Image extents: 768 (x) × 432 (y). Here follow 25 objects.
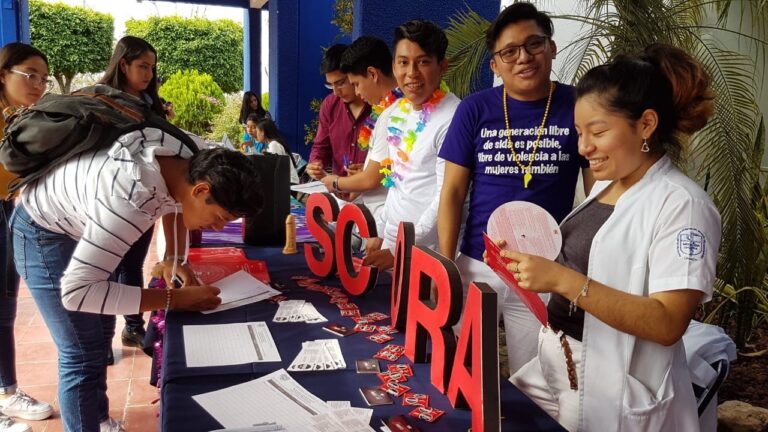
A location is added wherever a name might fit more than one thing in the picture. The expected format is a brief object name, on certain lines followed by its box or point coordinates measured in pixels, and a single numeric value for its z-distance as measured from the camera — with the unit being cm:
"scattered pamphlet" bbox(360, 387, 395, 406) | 119
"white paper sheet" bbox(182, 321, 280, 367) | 139
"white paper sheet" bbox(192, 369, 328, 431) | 112
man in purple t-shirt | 171
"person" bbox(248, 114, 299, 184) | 578
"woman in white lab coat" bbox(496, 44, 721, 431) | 109
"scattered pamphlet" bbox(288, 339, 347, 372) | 135
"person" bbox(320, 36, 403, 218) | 244
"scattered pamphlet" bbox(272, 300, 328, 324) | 167
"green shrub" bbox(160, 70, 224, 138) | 1099
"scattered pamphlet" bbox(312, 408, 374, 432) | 109
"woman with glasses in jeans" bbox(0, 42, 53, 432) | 237
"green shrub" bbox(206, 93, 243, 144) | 1045
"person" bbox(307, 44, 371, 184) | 295
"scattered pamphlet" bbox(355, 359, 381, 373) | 134
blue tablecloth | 113
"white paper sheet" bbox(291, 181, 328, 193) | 277
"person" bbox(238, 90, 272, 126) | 726
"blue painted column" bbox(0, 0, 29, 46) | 564
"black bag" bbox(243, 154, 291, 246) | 256
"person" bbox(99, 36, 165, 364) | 289
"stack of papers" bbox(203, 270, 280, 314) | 180
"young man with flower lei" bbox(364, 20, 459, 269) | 203
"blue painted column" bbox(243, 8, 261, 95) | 1163
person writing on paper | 142
